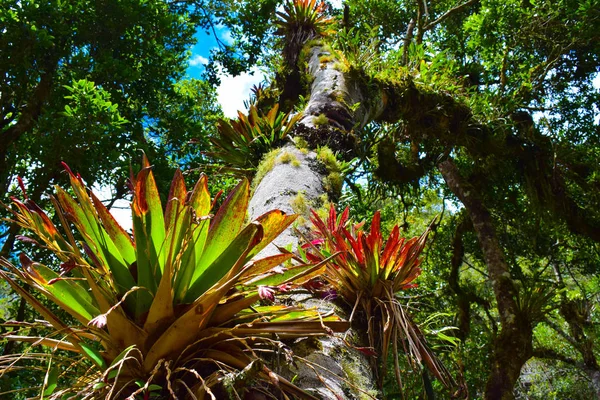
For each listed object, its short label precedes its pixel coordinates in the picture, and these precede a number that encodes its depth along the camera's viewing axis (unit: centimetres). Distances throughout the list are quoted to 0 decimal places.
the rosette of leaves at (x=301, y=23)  561
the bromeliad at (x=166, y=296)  125
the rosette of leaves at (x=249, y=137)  327
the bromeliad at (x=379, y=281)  171
